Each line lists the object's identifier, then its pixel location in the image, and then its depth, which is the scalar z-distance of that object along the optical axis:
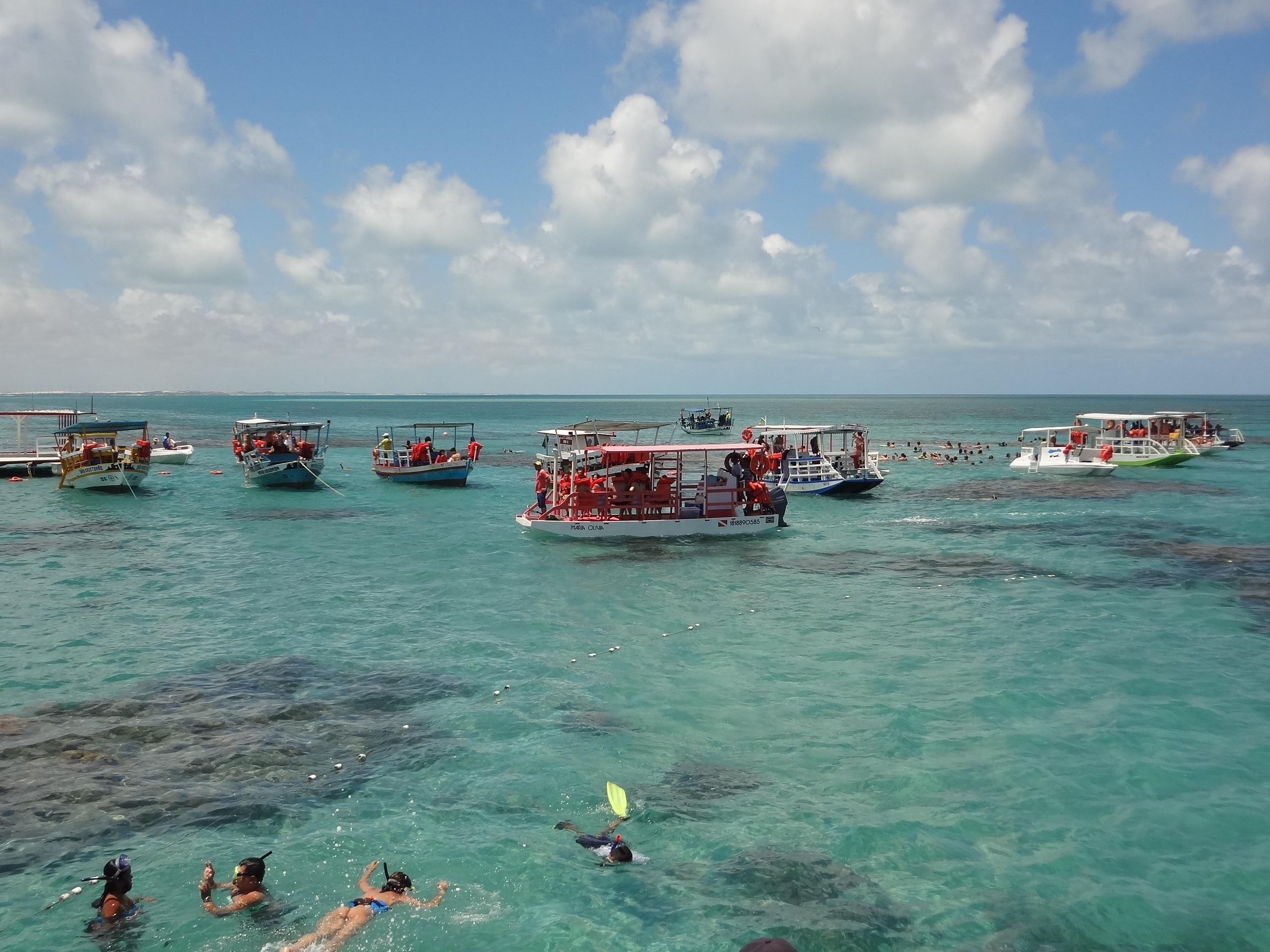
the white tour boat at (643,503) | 31.67
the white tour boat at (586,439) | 32.59
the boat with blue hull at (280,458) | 47.00
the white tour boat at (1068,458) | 53.12
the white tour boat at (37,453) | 52.56
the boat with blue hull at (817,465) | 43.06
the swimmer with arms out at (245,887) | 9.52
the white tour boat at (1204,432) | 63.06
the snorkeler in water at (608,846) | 10.33
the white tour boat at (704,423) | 99.62
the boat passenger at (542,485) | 33.19
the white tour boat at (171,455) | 63.34
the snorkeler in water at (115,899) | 9.30
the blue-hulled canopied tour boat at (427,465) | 48.62
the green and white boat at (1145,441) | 55.47
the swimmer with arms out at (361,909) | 9.00
